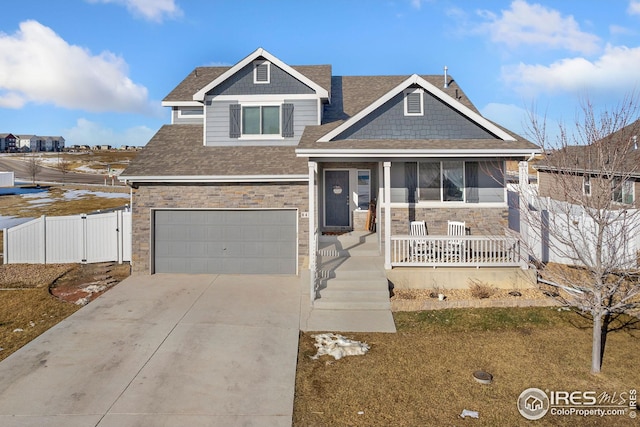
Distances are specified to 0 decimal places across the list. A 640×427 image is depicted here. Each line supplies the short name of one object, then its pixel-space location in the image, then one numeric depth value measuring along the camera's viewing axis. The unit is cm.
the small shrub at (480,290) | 997
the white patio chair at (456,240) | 1092
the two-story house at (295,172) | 1163
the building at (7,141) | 15212
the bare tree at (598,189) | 611
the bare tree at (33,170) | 4865
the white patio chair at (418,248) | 1095
